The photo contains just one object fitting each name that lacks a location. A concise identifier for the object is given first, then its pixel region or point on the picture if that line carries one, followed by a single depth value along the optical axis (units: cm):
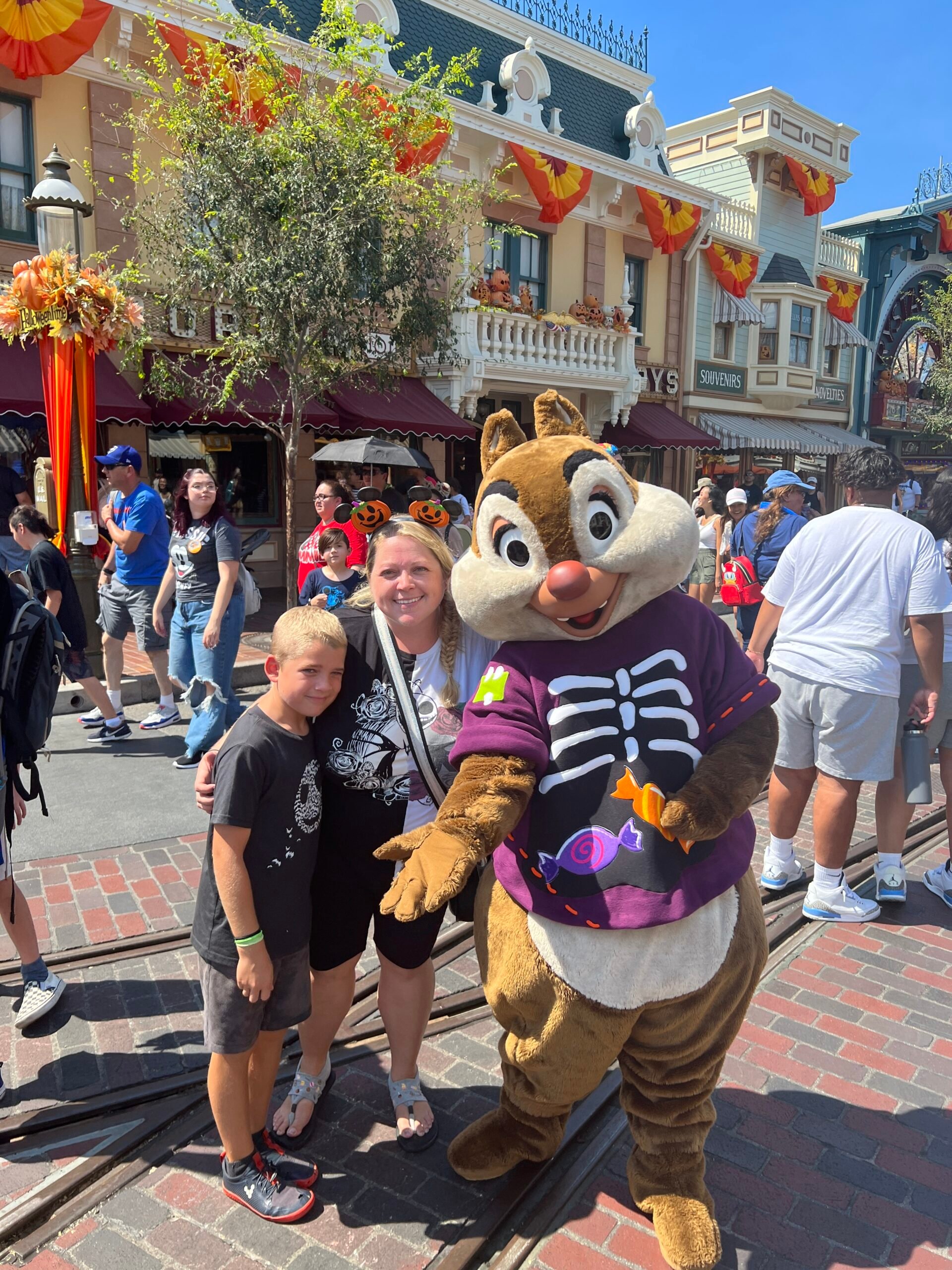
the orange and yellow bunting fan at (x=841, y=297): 2231
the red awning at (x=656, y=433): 1698
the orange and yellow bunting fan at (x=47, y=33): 936
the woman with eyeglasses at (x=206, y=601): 514
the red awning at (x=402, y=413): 1243
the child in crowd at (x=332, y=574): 526
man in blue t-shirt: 598
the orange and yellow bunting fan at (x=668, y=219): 1662
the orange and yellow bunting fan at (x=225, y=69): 911
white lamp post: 700
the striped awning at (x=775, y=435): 1930
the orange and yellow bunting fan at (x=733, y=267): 1900
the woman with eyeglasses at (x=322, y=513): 595
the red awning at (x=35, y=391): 921
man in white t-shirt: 362
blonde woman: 232
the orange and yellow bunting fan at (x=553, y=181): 1430
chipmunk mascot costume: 193
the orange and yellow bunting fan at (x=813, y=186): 2067
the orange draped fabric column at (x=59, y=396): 695
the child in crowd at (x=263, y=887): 205
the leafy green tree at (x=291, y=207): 870
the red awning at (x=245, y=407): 1095
